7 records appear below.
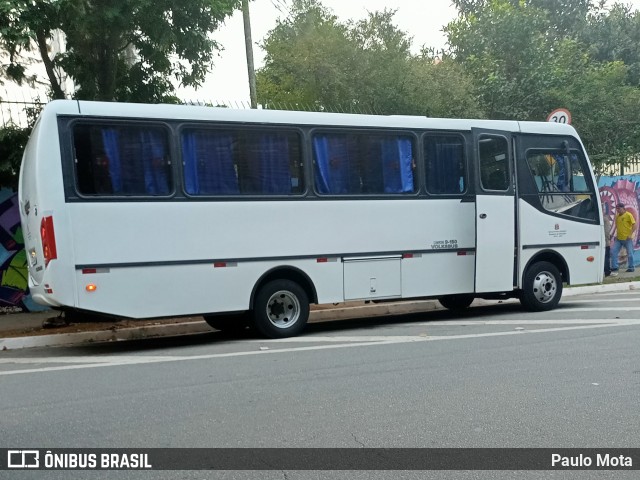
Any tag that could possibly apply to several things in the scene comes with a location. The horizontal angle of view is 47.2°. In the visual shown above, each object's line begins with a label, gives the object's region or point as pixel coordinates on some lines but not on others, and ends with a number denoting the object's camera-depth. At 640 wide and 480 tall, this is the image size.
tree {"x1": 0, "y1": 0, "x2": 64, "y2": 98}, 10.62
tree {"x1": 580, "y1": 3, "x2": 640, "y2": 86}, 34.09
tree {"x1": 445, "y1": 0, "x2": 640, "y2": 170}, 21.77
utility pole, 15.70
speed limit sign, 14.74
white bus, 9.03
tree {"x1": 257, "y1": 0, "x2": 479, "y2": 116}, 19.42
